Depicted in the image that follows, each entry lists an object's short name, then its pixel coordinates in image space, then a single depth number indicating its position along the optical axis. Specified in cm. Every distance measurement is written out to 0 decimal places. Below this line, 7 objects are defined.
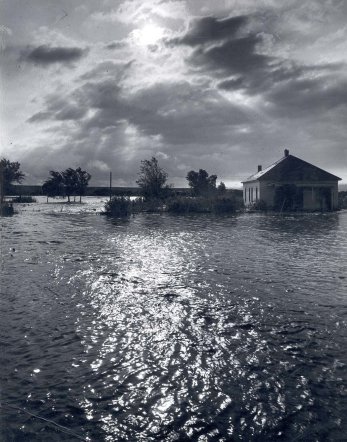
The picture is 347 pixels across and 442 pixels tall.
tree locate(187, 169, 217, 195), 7231
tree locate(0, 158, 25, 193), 6297
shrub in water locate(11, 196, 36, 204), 8131
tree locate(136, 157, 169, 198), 4350
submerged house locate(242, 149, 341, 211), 3653
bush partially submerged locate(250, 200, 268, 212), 3628
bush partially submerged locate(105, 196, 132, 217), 3216
